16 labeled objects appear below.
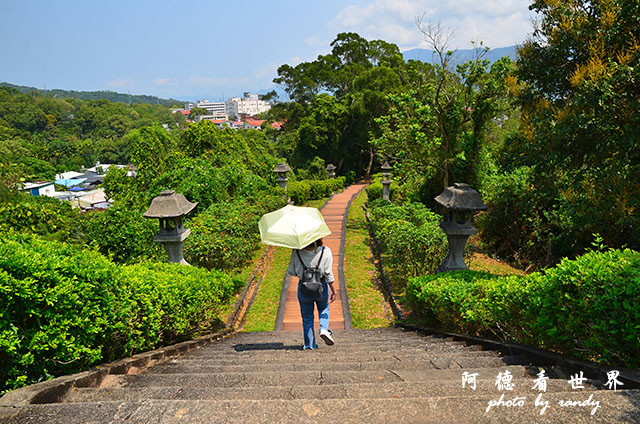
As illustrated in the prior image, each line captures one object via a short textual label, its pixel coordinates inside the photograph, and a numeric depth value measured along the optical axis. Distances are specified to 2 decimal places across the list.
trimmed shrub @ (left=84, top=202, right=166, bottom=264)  8.86
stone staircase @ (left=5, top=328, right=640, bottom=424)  2.15
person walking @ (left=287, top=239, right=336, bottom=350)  4.58
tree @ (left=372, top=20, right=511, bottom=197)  13.28
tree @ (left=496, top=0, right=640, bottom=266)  5.30
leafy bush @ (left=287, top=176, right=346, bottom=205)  20.55
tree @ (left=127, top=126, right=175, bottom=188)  14.96
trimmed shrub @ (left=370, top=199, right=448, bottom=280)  9.51
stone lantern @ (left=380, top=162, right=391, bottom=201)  18.45
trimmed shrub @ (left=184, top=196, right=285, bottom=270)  10.02
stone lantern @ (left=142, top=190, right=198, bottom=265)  7.47
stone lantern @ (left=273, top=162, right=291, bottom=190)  19.44
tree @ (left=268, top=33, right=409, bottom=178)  30.06
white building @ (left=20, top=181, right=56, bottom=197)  41.74
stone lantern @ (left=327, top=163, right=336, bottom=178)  27.88
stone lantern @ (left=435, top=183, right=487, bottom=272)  7.68
